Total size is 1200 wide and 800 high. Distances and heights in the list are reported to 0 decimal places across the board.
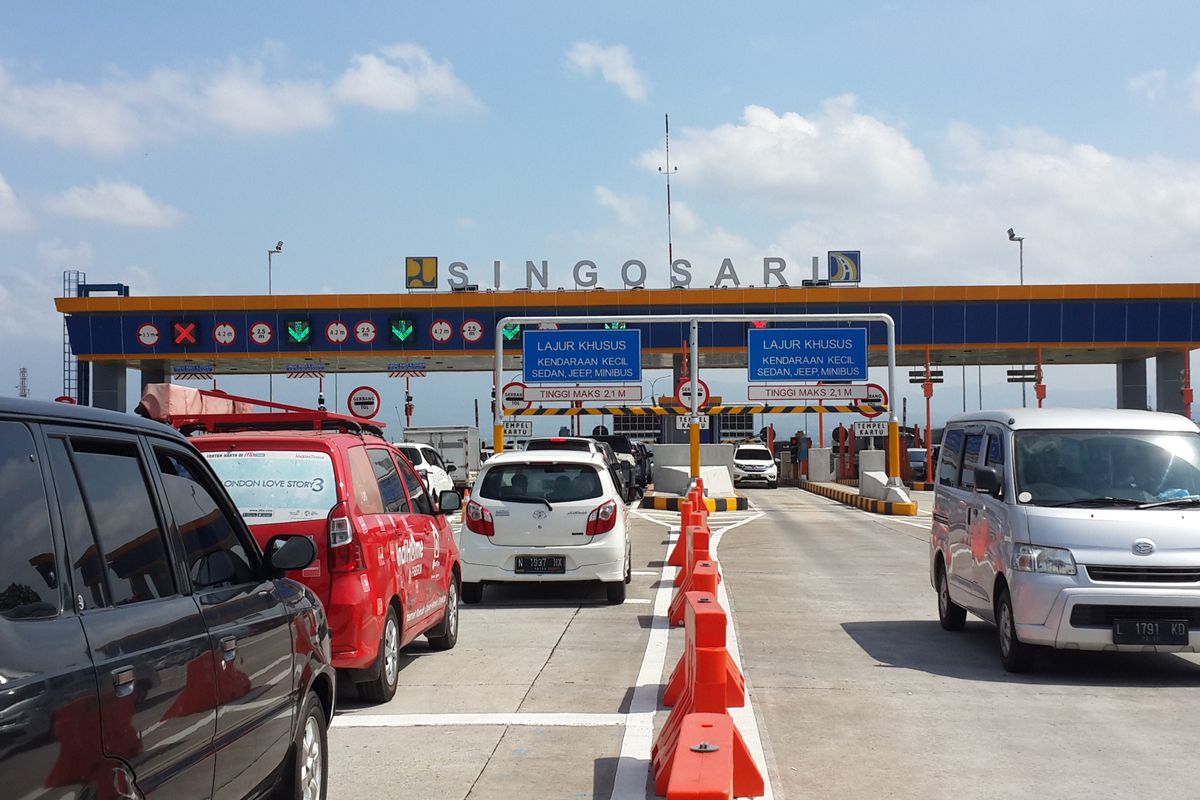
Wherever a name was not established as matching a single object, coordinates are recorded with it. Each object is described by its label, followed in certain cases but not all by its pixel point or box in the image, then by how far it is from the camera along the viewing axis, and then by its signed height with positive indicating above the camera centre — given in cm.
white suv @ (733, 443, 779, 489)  4972 -294
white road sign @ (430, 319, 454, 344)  4716 +227
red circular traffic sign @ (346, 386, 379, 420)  2605 -17
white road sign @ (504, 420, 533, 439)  2950 -83
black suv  297 -65
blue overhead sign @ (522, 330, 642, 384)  3294 +93
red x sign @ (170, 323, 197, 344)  4656 +225
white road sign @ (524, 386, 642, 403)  3241 -4
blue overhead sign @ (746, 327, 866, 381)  3375 +98
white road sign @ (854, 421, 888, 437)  3247 -99
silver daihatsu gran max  880 -103
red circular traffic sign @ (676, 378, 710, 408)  3012 -2
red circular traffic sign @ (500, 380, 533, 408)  3312 -8
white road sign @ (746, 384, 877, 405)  3366 -4
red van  752 -79
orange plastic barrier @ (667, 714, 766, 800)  437 -136
